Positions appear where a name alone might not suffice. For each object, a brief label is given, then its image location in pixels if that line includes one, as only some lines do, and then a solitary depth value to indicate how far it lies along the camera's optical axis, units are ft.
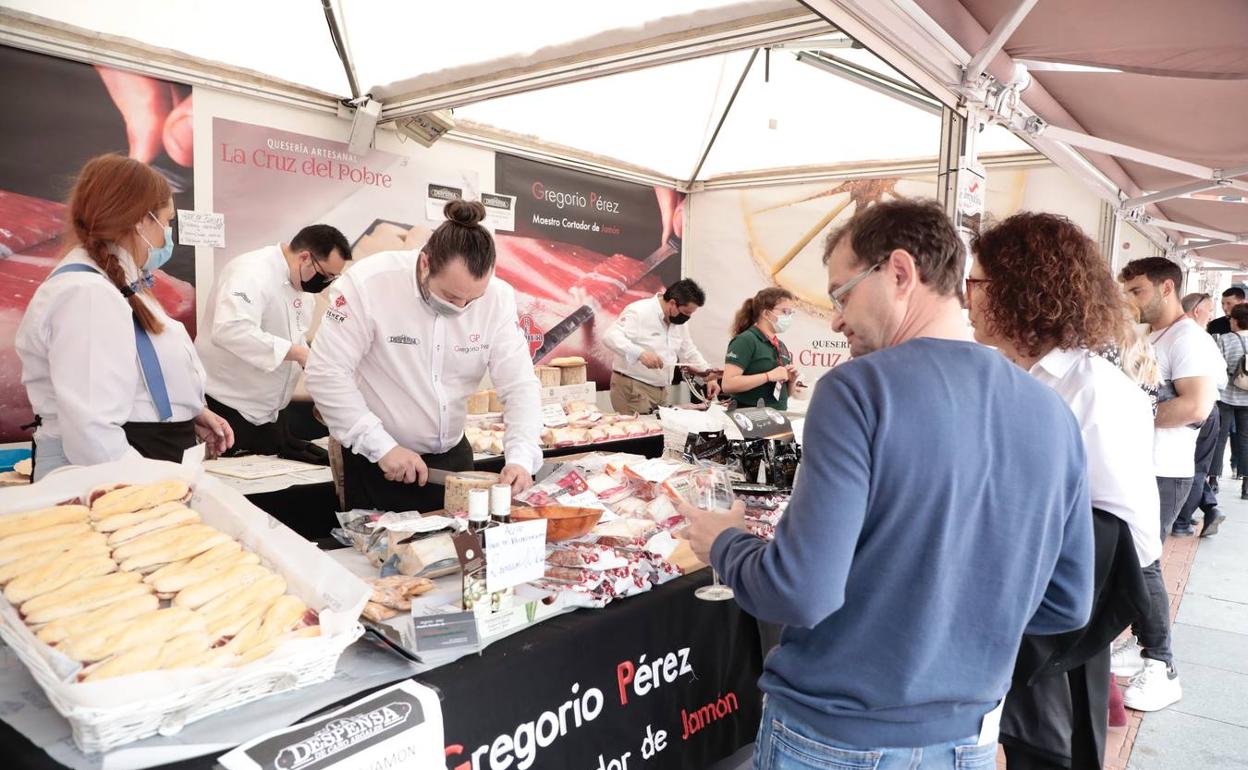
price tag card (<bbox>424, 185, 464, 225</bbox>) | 17.15
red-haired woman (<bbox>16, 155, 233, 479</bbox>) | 6.20
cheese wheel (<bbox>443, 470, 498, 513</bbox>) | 6.68
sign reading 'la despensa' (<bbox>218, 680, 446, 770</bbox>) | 3.35
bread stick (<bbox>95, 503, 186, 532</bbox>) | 4.73
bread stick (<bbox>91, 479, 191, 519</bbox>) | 4.90
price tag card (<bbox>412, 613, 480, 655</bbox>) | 4.38
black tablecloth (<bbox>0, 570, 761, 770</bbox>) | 4.46
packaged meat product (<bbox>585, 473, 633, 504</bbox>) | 7.52
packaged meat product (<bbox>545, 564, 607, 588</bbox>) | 5.39
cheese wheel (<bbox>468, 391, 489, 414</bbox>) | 15.81
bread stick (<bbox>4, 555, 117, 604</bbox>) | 3.93
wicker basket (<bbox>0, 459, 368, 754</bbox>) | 3.12
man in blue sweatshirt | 3.43
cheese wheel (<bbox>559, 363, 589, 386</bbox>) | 19.64
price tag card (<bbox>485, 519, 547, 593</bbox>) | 4.49
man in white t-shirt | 10.25
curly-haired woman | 5.78
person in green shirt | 14.47
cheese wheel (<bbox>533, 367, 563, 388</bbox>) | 18.81
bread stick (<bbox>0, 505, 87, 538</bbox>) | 4.54
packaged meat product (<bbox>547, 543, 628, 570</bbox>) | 5.68
